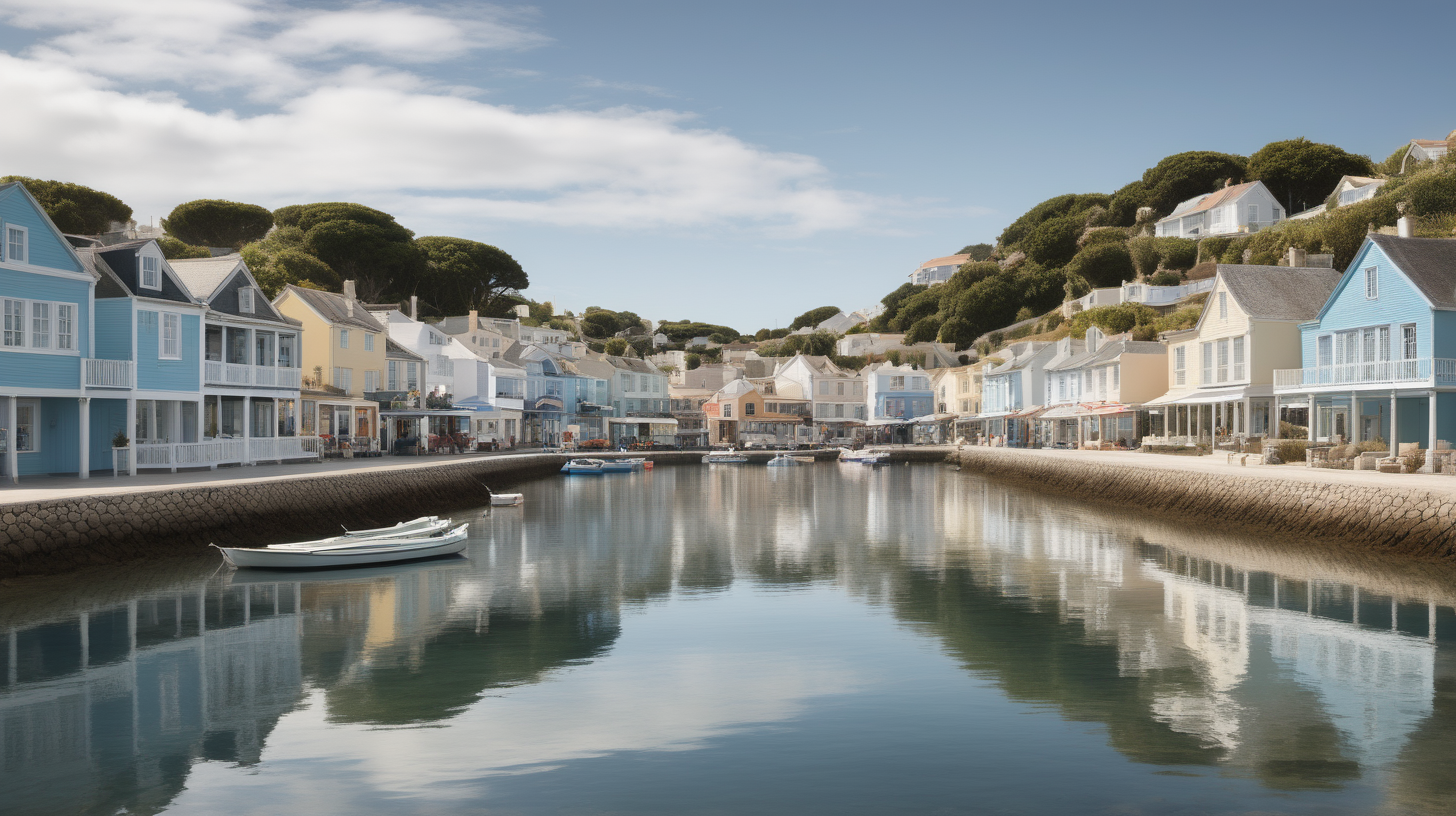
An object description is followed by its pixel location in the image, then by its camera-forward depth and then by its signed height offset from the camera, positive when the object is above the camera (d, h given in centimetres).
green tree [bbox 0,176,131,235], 7688 +1739
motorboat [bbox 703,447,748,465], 7500 -275
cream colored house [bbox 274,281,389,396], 4947 +423
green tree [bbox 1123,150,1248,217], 10194 +2487
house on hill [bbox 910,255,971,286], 16062 +2446
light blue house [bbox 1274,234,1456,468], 3312 +239
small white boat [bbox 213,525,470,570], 2269 -302
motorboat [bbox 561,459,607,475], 6159 -283
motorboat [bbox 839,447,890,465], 7212 -263
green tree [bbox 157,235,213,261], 7875 +1380
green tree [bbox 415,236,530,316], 10188 +1559
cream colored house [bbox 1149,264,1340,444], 4325 +339
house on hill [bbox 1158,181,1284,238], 8688 +1837
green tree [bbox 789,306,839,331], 16950 +1760
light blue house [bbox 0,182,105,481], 2748 +217
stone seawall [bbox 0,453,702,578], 2141 -242
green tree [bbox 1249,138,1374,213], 9350 +2319
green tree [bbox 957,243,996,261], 16538 +2949
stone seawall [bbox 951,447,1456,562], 2336 -251
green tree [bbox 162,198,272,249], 9369 +1901
